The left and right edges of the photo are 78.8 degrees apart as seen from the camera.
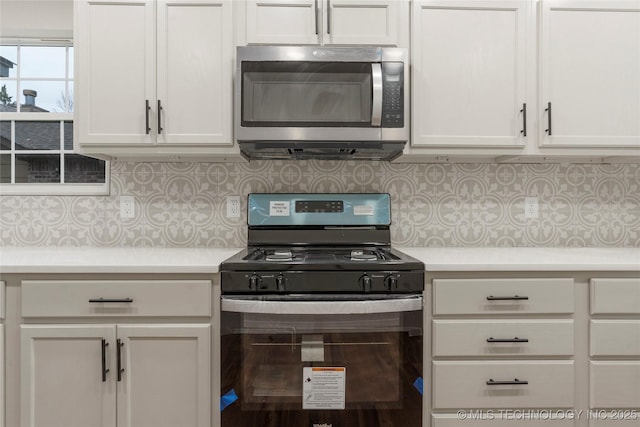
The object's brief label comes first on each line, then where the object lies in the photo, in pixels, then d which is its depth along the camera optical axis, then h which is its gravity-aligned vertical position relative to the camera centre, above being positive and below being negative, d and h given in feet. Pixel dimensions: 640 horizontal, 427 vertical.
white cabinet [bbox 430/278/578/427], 5.22 -1.84
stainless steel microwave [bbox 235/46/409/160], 5.68 +1.68
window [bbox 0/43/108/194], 7.31 +1.56
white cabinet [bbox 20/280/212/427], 5.07 -1.88
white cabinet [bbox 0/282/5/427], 5.08 -1.92
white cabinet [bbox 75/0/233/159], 5.94 +2.11
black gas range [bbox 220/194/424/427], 5.03 -1.74
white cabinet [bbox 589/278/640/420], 5.25 -1.84
